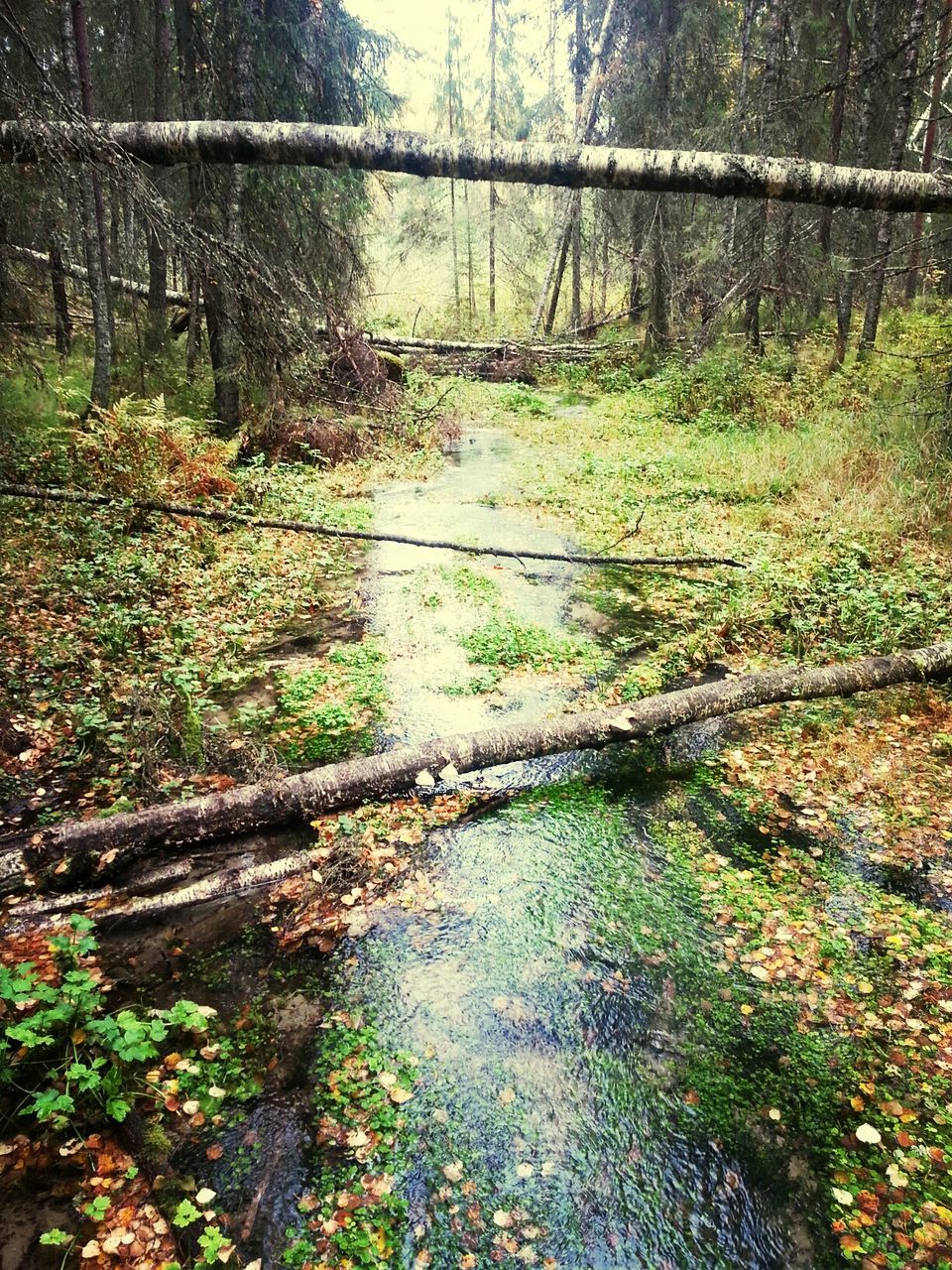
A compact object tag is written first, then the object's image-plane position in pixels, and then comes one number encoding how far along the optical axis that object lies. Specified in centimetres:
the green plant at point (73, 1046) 271
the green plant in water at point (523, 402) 1834
